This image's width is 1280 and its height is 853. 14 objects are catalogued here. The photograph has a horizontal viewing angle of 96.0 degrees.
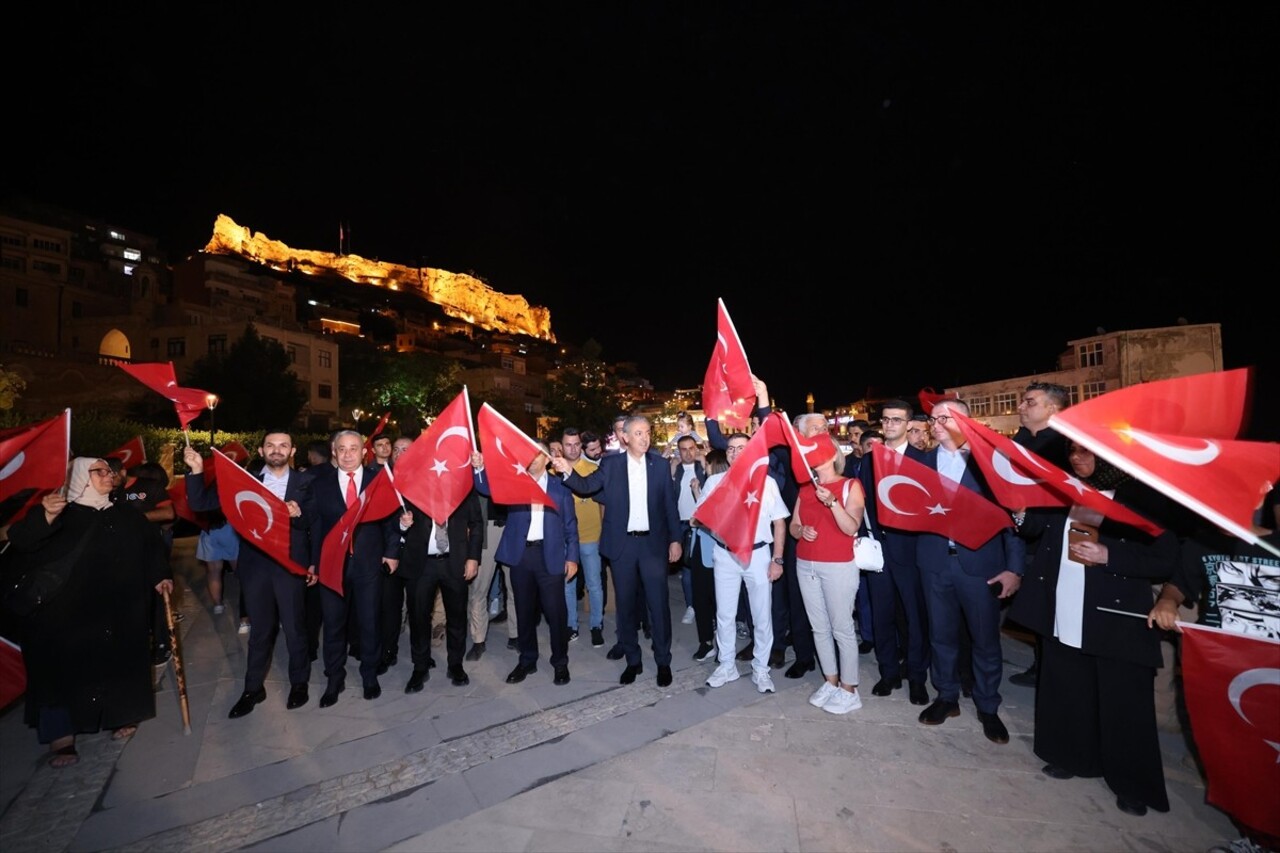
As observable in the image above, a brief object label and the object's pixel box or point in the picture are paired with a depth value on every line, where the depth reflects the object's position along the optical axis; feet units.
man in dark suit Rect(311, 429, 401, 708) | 17.39
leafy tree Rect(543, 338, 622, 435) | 159.02
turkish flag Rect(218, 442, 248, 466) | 23.12
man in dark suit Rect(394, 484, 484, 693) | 18.21
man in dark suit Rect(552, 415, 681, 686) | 18.20
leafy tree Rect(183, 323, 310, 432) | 103.09
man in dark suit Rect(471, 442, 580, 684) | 18.42
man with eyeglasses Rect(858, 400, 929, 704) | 16.83
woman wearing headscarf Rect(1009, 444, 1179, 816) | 11.49
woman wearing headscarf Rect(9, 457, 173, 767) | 14.20
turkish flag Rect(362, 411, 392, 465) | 23.17
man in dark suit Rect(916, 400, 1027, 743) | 14.73
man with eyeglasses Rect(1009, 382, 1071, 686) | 13.75
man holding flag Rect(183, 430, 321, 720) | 16.76
